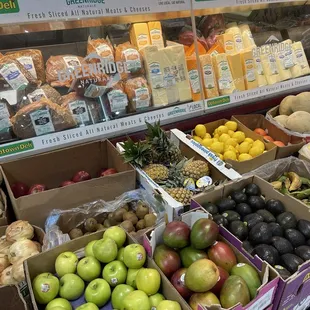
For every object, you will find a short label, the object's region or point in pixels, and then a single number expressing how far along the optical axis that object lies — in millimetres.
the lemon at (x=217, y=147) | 2141
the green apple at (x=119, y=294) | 1266
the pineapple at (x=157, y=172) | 1883
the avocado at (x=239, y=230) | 1475
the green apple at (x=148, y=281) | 1249
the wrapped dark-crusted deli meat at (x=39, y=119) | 1799
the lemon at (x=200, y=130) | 2236
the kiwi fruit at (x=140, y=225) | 1688
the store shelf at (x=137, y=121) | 1819
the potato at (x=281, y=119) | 2341
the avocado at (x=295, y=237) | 1446
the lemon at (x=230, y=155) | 2076
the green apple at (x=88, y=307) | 1212
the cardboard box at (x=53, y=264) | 1236
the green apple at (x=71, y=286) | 1291
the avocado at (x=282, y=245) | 1397
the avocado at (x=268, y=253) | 1338
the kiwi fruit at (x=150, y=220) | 1676
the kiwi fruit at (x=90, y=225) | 1688
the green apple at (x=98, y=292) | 1268
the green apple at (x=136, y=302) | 1179
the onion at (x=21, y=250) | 1513
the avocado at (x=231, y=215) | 1560
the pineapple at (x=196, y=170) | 1913
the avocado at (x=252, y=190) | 1722
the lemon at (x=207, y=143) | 2188
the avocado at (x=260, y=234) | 1439
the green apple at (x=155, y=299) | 1230
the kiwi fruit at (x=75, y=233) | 1652
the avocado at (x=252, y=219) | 1530
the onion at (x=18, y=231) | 1556
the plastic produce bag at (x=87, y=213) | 1609
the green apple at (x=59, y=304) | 1236
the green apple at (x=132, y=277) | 1325
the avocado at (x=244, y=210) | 1626
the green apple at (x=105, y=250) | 1349
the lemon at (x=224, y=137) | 2199
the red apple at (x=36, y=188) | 1812
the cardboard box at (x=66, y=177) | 1646
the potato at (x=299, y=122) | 2209
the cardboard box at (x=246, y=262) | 1147
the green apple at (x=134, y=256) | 1326
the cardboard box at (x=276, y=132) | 2135
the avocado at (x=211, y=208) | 1590
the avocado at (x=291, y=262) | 1311
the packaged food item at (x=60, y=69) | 1941
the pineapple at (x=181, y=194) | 1724
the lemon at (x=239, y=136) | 2218
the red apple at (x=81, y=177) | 1973
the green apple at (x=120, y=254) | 1402
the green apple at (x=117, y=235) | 1430
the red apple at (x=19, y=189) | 1844
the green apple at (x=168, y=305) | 1152
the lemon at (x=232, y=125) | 2287
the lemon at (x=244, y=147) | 2142
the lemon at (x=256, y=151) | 2093
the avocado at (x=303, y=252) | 1360
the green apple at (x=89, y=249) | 1409
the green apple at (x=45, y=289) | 1257
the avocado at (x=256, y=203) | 1652
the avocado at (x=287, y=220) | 1526
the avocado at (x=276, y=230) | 1483
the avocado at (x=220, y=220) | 1510
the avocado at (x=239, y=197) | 1678
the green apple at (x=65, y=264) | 1344
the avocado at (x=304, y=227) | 1473
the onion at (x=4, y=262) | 1552
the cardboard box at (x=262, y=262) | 1235
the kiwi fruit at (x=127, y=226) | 1636
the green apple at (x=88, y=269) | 1340
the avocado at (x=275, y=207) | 1629
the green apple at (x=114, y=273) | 1325
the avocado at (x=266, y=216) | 1570
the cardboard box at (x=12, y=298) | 1243
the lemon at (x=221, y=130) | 2270
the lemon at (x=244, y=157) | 2057
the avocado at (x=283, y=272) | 1251
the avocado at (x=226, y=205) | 1636
